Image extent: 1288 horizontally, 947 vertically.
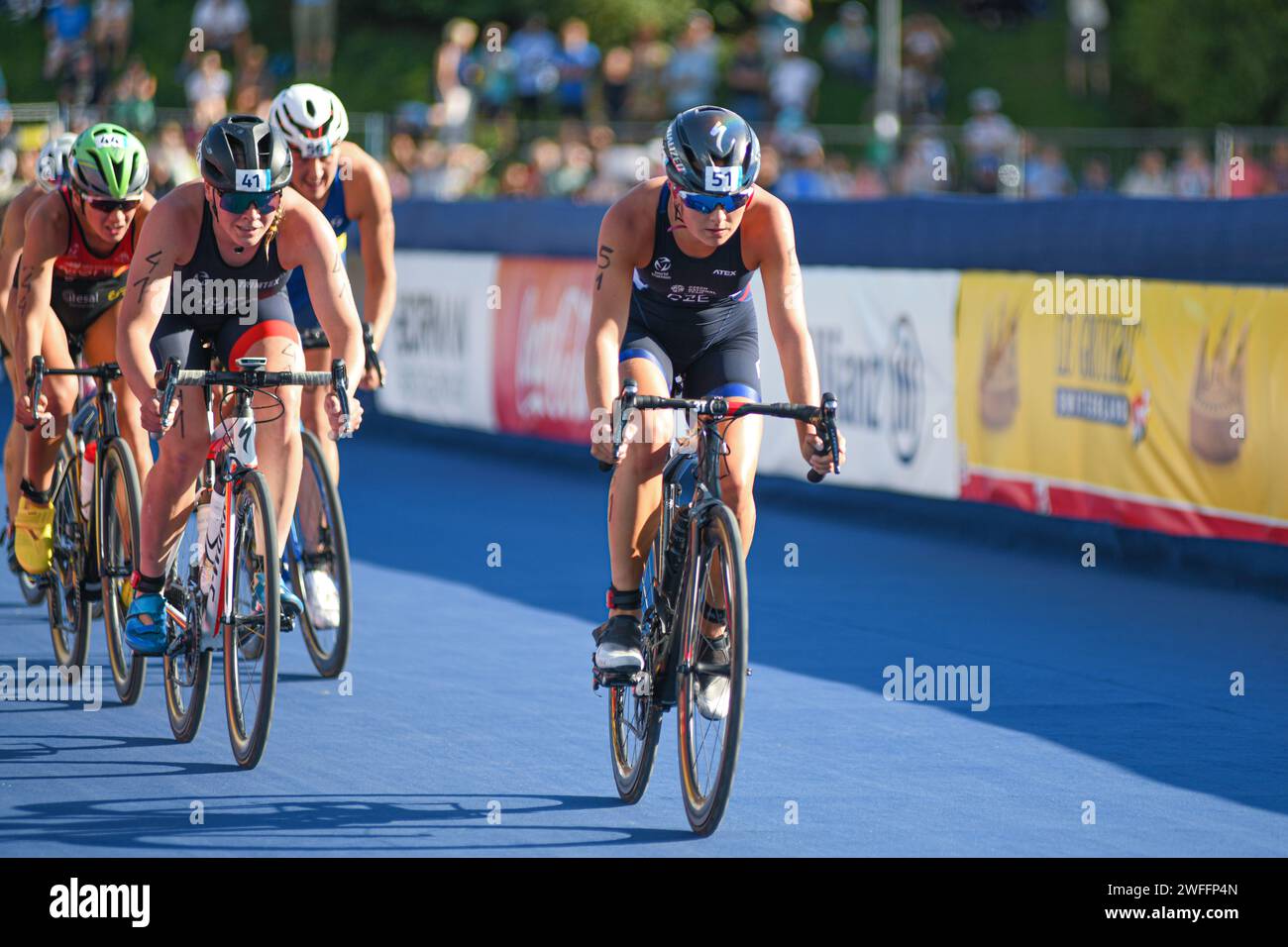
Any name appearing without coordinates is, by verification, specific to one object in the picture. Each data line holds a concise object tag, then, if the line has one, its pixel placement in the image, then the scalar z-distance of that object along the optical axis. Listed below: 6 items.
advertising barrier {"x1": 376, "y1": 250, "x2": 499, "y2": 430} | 16.48
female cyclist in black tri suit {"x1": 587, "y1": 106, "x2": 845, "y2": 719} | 6.02
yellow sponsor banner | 10.02
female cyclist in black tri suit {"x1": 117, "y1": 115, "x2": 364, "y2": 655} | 6.75
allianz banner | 12.16
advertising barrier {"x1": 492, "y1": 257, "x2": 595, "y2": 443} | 15.02
